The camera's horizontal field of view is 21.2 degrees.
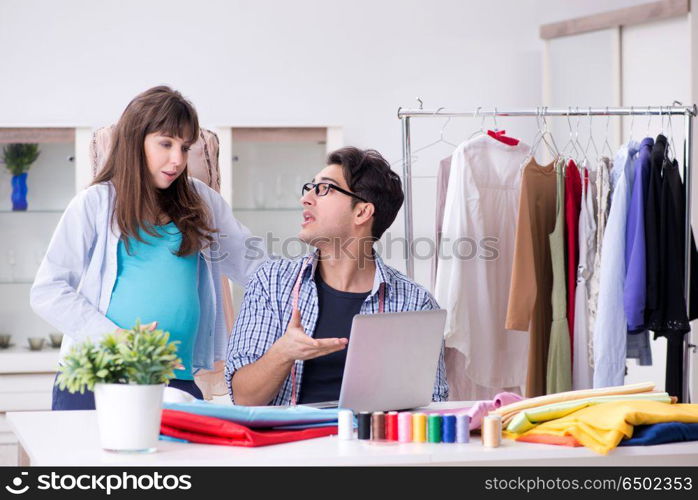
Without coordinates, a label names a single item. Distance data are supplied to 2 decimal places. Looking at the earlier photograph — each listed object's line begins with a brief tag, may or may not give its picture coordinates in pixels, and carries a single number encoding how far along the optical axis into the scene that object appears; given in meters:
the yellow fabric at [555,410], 3.79
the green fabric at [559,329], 5.32
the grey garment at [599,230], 5.32
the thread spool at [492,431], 3.68
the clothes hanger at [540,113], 5.36
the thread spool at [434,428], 3.71
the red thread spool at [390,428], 3.73
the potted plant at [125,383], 3.53
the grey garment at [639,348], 5.38
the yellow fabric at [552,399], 3.86
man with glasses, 4.33
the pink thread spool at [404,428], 3.72
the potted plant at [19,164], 6.29
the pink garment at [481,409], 3.81
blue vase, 6.37
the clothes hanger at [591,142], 6.98
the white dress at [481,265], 5.40
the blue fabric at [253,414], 3.73
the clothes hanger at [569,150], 7.33
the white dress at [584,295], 5.33
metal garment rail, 5.29
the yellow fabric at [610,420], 3.65
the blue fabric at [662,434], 3.72
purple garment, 5.13
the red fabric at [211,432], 3.65
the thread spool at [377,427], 3.72
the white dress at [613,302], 5.20
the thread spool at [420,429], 3.71
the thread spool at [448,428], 3.71
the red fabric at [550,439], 3.68
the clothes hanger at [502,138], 5.49
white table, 3.52
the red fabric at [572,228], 5.35
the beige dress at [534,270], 5.29
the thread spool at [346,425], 3.73
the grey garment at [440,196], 5.53
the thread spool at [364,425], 3.73
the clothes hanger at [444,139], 7.01
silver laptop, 3.83
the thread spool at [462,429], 3.72
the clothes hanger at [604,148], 6.89
